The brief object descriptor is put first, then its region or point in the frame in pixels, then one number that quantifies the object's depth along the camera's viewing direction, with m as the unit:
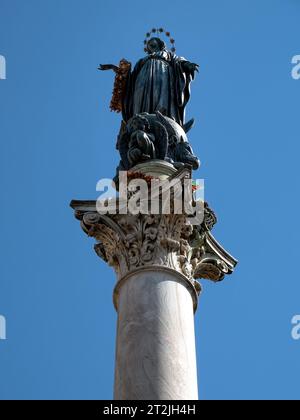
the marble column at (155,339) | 15.09
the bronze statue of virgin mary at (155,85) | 24.12
